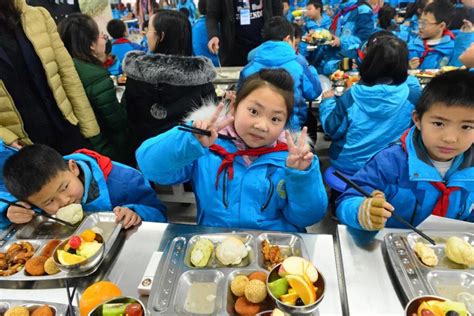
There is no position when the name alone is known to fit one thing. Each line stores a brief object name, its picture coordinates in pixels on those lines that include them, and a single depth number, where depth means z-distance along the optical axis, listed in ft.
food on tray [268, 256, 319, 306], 2.87
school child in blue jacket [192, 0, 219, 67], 15.90
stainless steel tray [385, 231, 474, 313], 3.05
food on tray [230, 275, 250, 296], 3.11
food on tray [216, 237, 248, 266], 3.45
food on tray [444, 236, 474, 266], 3.28
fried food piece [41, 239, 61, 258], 3.68
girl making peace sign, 3.95
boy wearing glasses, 11.35
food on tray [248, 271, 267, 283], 3.19
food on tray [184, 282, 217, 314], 3.05
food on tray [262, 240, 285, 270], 3.45
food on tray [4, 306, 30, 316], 2.87
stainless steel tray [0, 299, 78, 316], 3.00
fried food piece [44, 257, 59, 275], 3.41
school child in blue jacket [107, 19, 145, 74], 14.87
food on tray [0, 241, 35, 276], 3.48
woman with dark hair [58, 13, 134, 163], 8.33
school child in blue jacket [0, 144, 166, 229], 4.06
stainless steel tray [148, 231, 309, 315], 3.03
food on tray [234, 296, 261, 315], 2.93
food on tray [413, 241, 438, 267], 3.30
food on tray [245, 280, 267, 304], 2.97
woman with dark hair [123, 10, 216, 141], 7.59
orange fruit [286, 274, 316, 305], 2.86
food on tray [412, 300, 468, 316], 2.63
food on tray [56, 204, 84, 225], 4.09
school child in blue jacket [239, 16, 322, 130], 9.29
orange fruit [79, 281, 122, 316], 2.92
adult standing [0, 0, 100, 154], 6.41
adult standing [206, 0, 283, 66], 12.98
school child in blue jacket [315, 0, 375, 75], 14.38
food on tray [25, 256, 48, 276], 3.42
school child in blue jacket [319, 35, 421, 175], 7.30
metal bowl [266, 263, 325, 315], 2.79
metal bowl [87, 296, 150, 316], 2.76
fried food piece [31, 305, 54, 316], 2.93
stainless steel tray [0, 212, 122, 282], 3.34
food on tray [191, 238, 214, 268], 3.45
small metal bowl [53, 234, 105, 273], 3.33
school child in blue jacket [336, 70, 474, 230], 3.83
